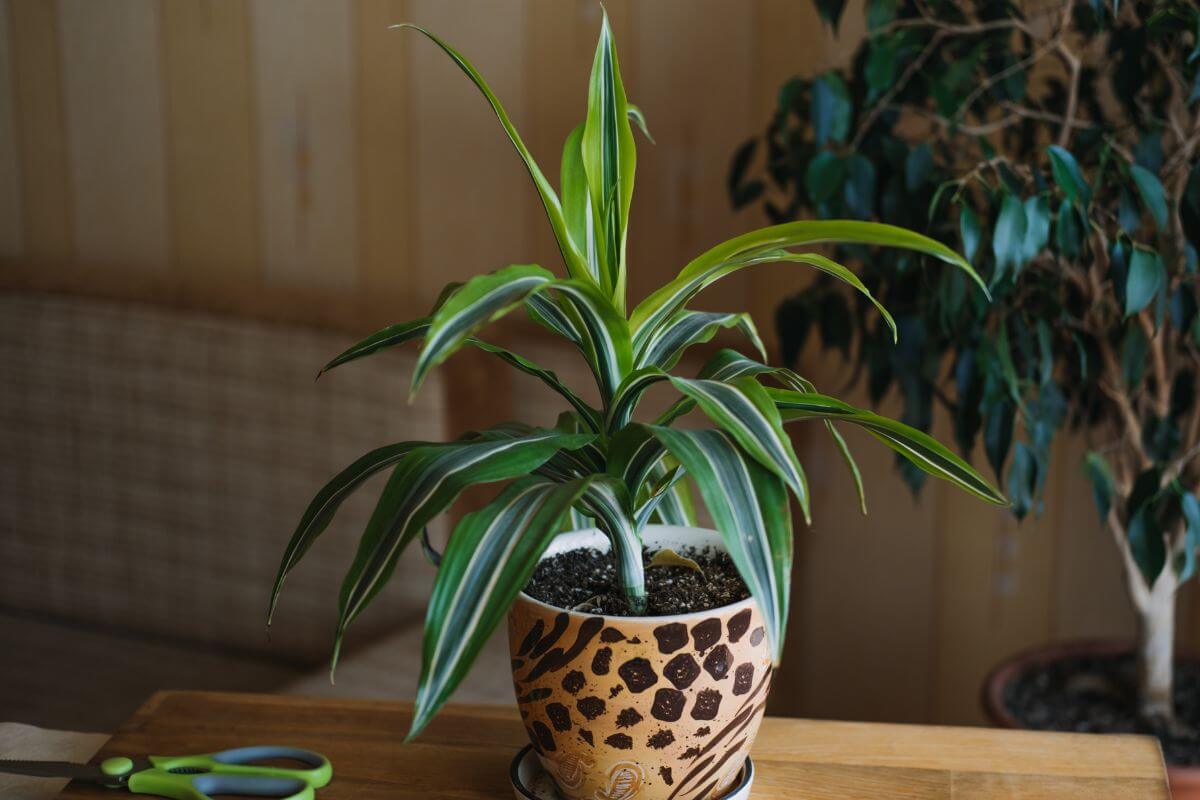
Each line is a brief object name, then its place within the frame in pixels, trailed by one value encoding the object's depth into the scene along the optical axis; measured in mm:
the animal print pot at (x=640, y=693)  738
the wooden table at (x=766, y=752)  883
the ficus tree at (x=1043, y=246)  1149
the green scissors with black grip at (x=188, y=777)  859
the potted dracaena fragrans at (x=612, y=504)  655
